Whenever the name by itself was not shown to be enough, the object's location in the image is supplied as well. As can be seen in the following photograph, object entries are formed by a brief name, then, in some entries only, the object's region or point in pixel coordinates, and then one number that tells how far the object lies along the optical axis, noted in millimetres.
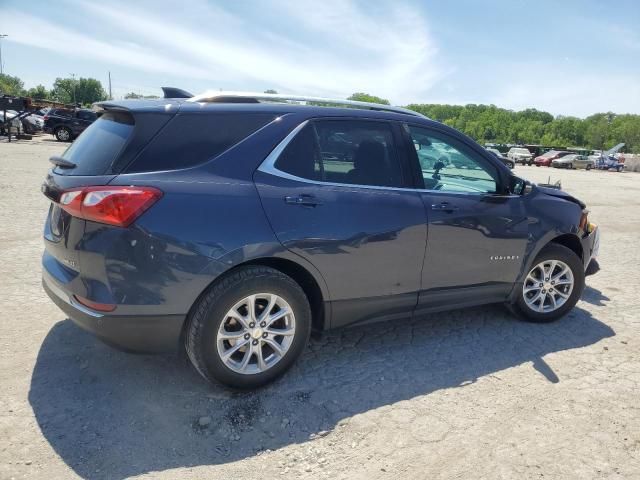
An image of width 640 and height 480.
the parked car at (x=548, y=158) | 51281
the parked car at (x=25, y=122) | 26469
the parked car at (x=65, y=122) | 27172
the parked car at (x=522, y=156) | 53844
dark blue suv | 2684
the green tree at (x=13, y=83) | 110288
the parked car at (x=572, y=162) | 49281
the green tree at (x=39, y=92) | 126938
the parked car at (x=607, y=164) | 50875
